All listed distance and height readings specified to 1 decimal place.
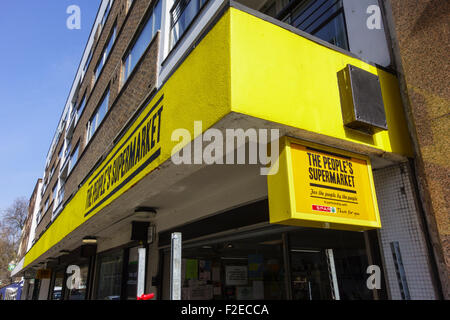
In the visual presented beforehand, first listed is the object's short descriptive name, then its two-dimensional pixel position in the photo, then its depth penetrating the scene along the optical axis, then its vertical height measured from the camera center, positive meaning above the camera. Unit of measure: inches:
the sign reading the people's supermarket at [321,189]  114.8 +33.2
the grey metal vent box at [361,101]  131.3 +68.9
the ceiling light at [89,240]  410.6 +60.5
